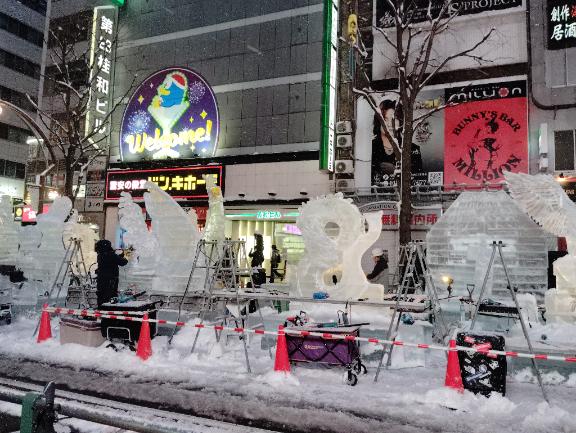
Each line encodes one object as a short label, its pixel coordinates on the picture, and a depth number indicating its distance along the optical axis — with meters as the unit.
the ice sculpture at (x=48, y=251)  14.77
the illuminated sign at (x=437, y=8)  19.50
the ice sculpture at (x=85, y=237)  17.16
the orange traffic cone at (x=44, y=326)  9.57
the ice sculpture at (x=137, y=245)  14.27
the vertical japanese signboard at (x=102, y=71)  27.20
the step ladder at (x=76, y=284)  11.84
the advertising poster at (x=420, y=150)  19.52
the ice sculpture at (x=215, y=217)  13.70
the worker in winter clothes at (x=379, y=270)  13.23
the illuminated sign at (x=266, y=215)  22.38
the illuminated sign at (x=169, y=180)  24.16
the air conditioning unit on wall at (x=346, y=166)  20.84
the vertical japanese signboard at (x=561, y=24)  18.09
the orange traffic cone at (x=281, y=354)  7.57
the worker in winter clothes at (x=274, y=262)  20.75
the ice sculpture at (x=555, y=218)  8.95
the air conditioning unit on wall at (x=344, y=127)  20.92
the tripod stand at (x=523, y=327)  6.37
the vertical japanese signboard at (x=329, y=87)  20.31
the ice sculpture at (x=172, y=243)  12.41
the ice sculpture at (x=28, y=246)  15.03
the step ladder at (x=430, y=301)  8.12
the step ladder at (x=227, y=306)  9.05
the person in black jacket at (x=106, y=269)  11.27
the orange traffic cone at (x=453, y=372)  6.71
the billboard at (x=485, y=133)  18.31
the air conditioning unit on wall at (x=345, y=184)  20.89
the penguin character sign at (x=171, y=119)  25.03
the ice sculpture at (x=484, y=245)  10.42
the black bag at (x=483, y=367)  6.51
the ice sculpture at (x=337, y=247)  11.44
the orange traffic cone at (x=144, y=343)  8.42
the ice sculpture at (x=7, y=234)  15.80
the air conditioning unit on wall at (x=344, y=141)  20.89
